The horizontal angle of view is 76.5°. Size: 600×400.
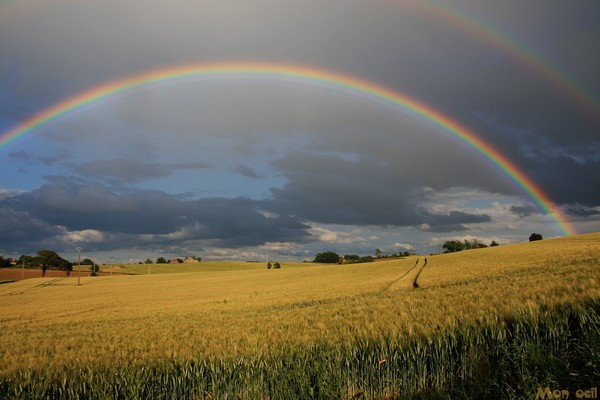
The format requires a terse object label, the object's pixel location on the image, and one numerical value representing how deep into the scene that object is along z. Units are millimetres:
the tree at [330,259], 198775
